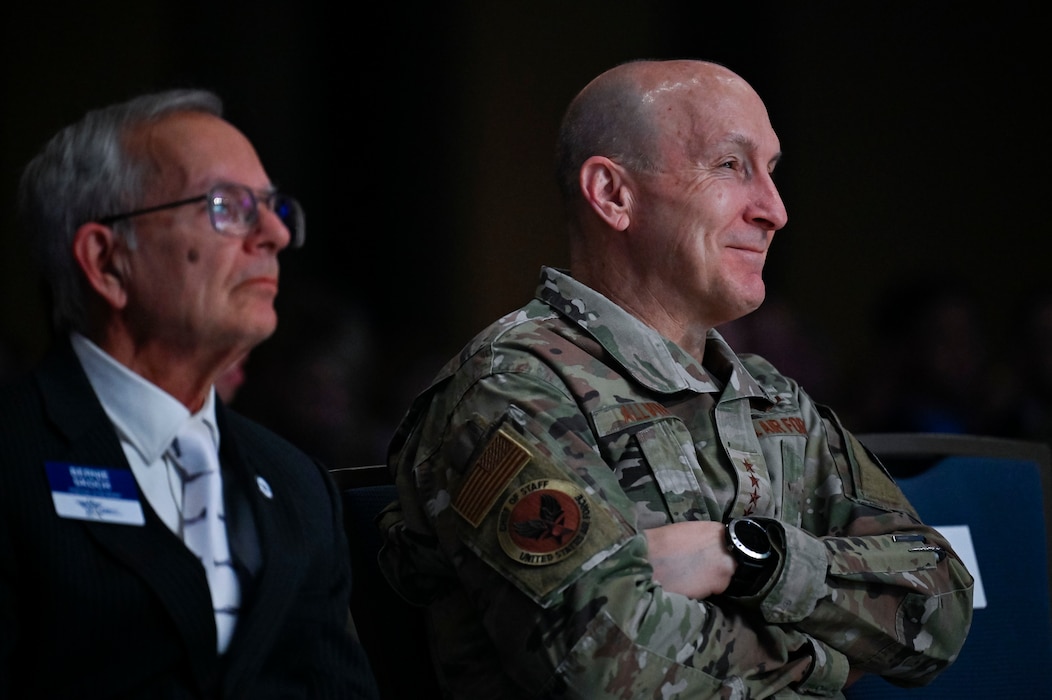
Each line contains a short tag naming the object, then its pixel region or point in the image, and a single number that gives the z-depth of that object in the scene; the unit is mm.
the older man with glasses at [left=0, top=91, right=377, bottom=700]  5512
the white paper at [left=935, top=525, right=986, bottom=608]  6209
